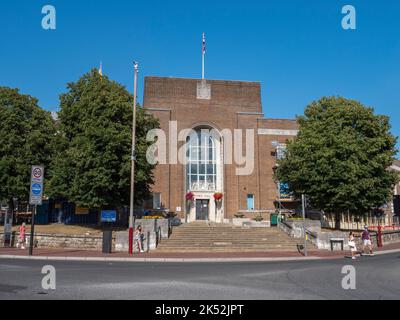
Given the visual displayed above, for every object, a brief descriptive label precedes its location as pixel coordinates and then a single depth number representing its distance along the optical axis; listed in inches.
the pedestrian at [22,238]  1047.7
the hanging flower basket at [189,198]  1717.4
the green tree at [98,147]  1095.6
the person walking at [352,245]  876.5
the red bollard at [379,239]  1248.2
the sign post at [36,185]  926.4
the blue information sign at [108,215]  1071.6
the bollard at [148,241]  1024.9
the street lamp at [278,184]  1735.2
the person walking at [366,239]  955.3
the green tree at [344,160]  1206.9
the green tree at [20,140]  1208.8
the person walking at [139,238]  999.0
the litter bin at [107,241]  938.7
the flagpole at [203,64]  1832.4
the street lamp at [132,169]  952.9
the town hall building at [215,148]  1715.1
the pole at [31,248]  874.3
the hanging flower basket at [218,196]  1731.1
